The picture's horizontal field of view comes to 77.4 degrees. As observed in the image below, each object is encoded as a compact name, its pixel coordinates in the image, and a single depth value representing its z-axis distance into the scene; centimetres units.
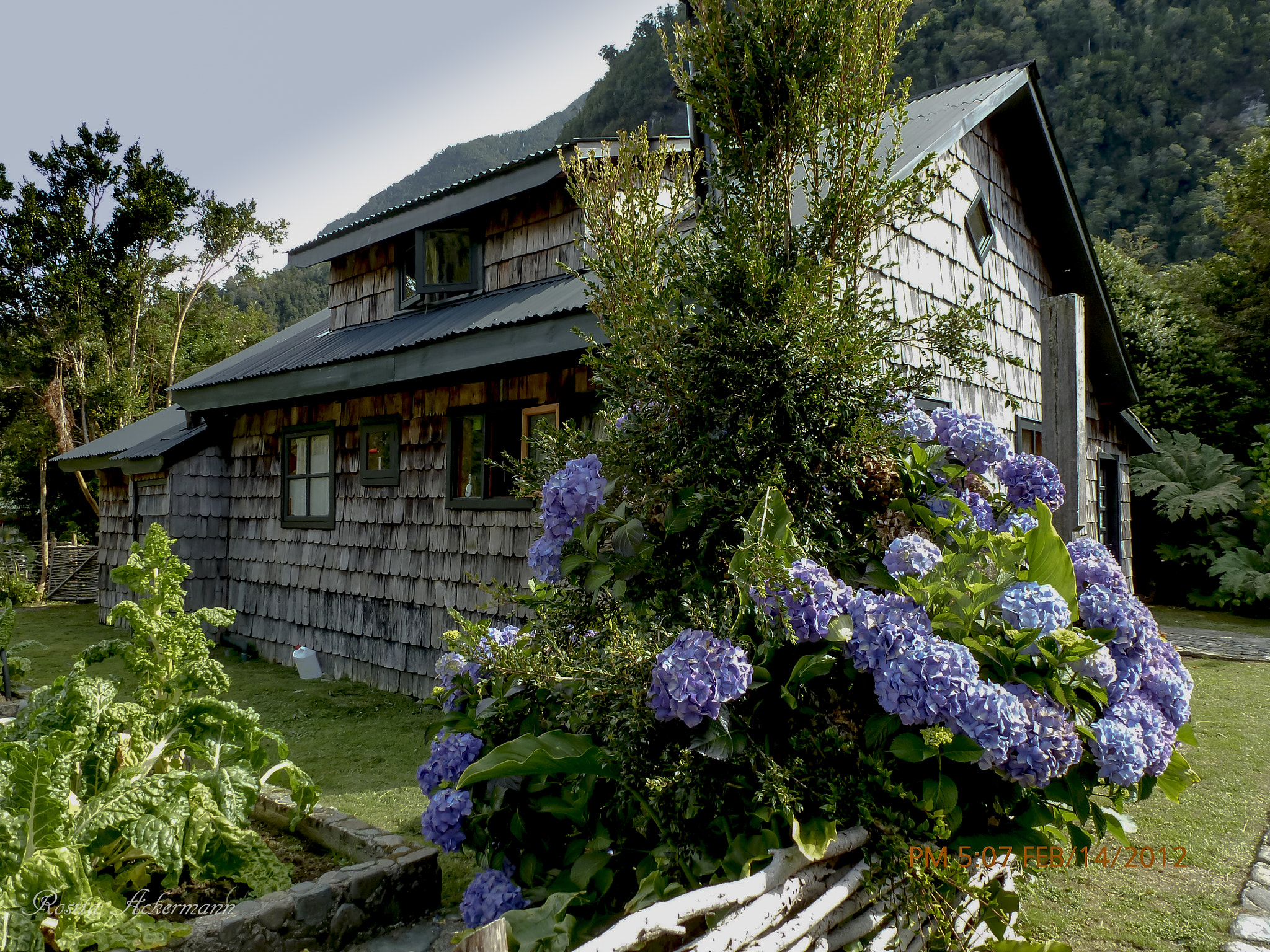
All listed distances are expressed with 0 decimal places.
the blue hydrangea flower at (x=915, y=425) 292
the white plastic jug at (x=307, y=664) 850
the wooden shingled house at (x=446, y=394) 662
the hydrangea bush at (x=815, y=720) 204
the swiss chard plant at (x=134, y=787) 240
